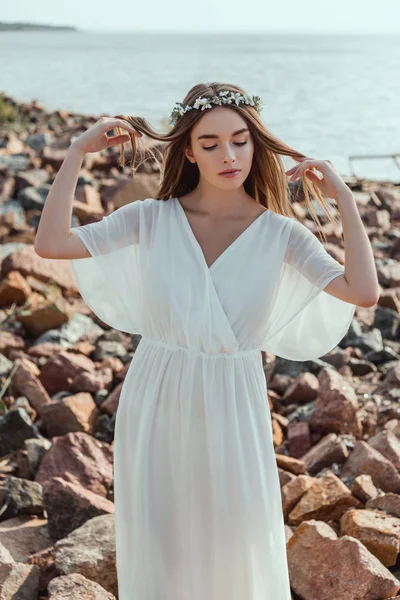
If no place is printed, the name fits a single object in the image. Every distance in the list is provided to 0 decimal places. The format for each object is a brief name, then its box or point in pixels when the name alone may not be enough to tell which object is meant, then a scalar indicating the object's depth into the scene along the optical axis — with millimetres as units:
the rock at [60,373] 5836
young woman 3105
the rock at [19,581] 3717
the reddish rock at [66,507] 4258
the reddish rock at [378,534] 3994
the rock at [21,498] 4473
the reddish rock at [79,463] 4625
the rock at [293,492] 4422
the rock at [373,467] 4625
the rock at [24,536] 4207
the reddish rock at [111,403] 5523
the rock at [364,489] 4414
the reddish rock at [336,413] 5223
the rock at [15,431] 5176
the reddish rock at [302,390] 5645
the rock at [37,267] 7320
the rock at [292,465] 4785
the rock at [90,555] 3836
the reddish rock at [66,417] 5352
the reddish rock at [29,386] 5633
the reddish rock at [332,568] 3693
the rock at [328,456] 4930
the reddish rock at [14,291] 6965
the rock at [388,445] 4789
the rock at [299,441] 5207
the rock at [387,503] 4273
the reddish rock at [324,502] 4324
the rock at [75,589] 3545
